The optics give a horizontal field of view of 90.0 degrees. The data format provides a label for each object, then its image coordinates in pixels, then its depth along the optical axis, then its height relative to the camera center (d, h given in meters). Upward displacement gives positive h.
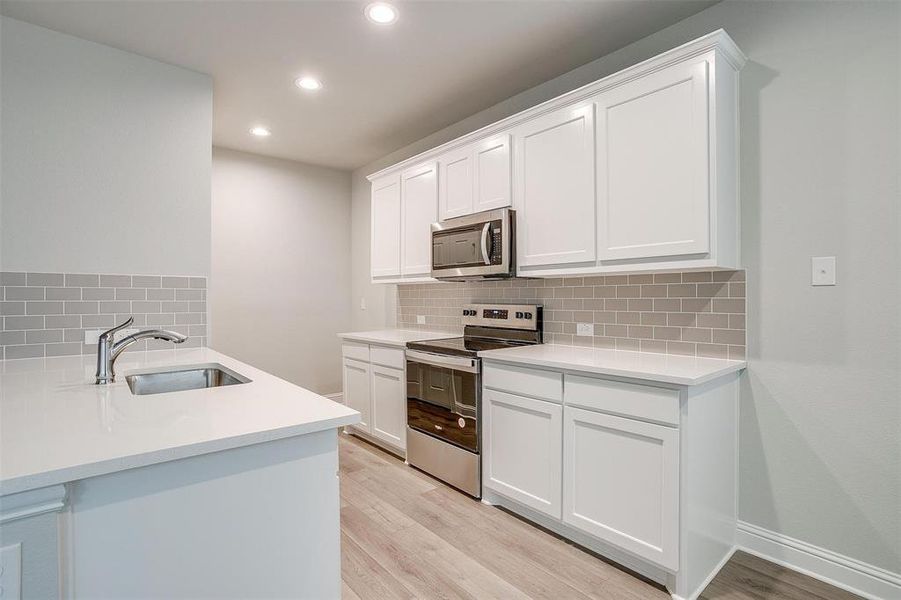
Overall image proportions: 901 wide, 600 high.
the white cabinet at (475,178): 2.85 +0.83
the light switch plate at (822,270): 1.90 +0.13
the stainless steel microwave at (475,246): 2.77 +0.36
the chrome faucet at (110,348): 1.63 -0.17
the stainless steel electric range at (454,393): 2.68 -0.59
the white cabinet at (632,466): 1.80 -0.74
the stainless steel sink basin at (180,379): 1.90 -0.34
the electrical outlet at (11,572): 0.83 -0.50
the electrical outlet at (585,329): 2.73 -0.17
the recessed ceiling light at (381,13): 2.22 +1.45
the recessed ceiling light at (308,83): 2.98 +1.46
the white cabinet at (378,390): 3.31 -0.71
